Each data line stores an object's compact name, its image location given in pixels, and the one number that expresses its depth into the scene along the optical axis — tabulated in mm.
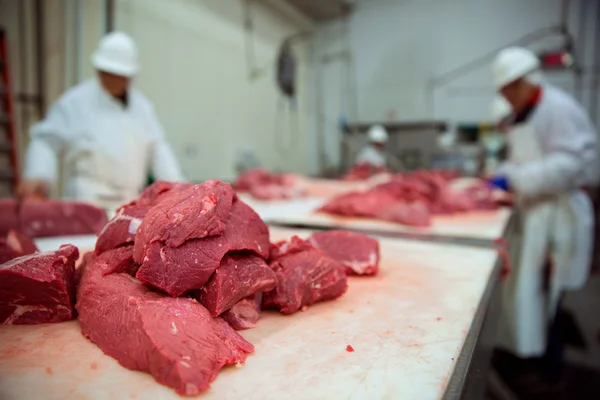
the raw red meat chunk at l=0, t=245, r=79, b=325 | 1012
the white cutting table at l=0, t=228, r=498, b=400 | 790
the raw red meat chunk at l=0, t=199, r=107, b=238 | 1807
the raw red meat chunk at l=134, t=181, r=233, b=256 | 1003
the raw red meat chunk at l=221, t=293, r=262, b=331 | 1051
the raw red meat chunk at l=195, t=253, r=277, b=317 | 996
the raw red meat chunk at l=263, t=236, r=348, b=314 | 1160
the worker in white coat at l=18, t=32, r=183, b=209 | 3410
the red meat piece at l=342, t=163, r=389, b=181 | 6742
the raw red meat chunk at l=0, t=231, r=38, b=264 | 1231
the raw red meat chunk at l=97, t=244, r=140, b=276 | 1083
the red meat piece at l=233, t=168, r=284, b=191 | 4229
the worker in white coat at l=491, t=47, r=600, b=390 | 3359
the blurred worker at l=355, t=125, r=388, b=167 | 8784
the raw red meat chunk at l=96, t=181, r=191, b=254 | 1143
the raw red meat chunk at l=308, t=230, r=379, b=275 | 1484
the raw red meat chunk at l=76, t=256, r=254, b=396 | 791
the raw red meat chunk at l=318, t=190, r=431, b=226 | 2559
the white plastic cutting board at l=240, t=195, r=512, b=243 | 2318
